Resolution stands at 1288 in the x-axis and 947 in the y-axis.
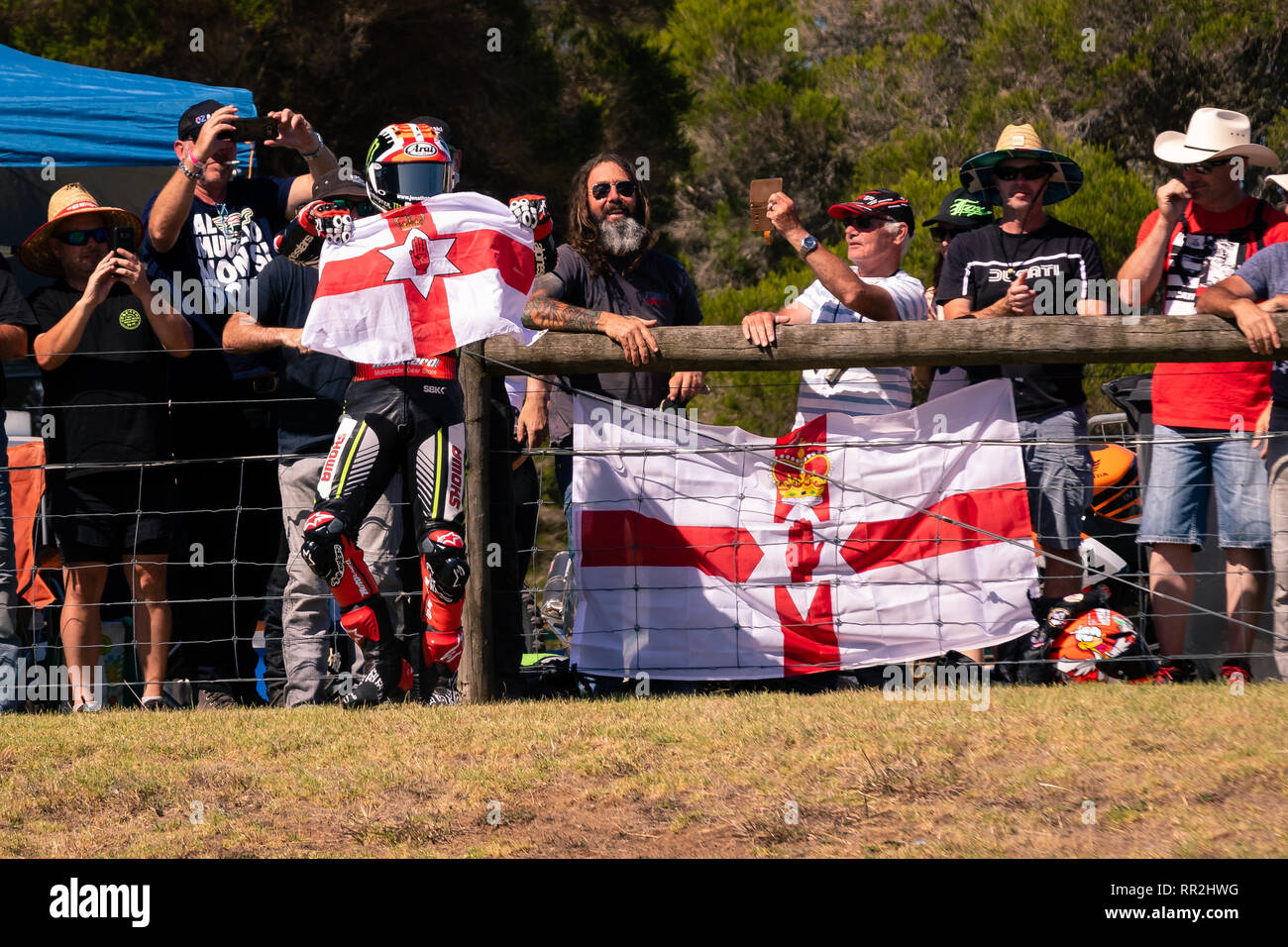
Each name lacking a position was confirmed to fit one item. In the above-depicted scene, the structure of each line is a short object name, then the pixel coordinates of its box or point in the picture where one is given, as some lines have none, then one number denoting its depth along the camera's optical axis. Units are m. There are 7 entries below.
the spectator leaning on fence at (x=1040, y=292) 12.78
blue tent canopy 18.23
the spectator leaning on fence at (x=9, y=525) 12.55
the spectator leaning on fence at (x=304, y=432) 12.98
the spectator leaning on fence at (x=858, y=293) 12.23
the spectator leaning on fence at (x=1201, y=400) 12.23
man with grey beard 13.36
